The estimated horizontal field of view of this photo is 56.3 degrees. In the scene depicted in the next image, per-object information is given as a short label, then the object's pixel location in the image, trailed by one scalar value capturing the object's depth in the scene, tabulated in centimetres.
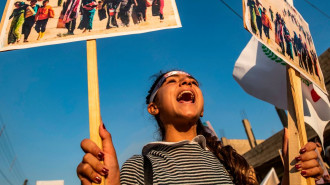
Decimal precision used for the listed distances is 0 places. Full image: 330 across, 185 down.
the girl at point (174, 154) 136
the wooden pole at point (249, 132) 1498
